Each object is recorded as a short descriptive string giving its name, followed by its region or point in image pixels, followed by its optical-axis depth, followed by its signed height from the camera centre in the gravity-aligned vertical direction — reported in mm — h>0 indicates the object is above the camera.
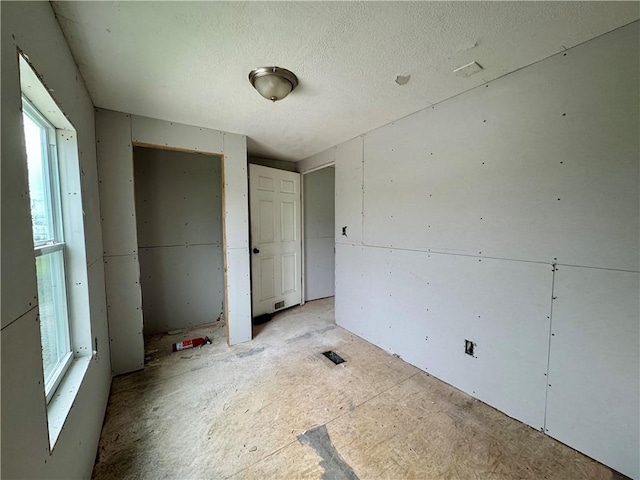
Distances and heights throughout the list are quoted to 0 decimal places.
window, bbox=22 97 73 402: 1174 -89
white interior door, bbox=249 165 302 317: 3434 -213
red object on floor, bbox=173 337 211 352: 2660 -1251
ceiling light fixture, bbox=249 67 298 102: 1582 +905
